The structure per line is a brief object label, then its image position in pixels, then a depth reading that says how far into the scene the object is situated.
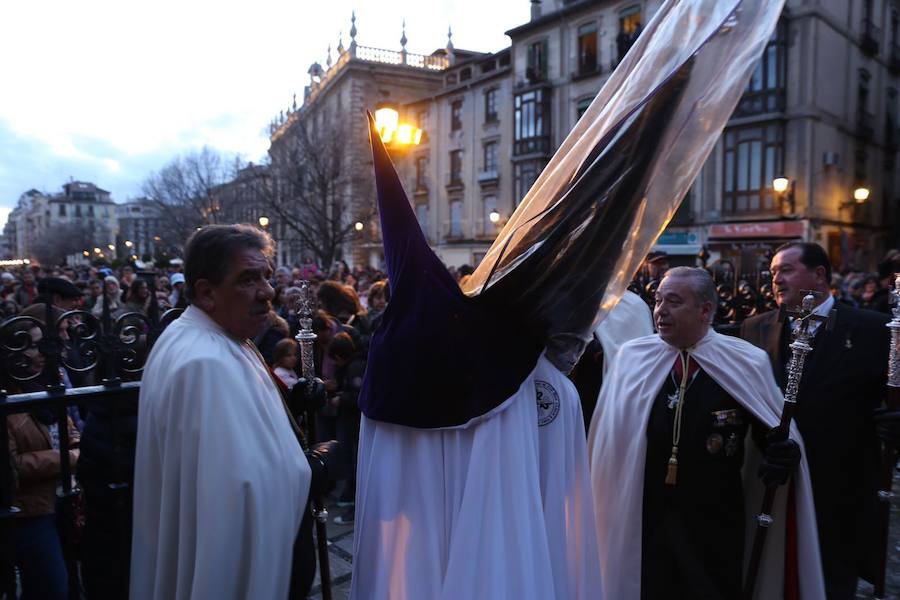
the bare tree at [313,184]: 26.34
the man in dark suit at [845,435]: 3.12
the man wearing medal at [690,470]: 2.86
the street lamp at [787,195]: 21.50
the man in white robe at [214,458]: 1.71
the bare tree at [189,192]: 34.91
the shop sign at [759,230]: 21.56
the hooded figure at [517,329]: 1.90
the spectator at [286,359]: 4.54
